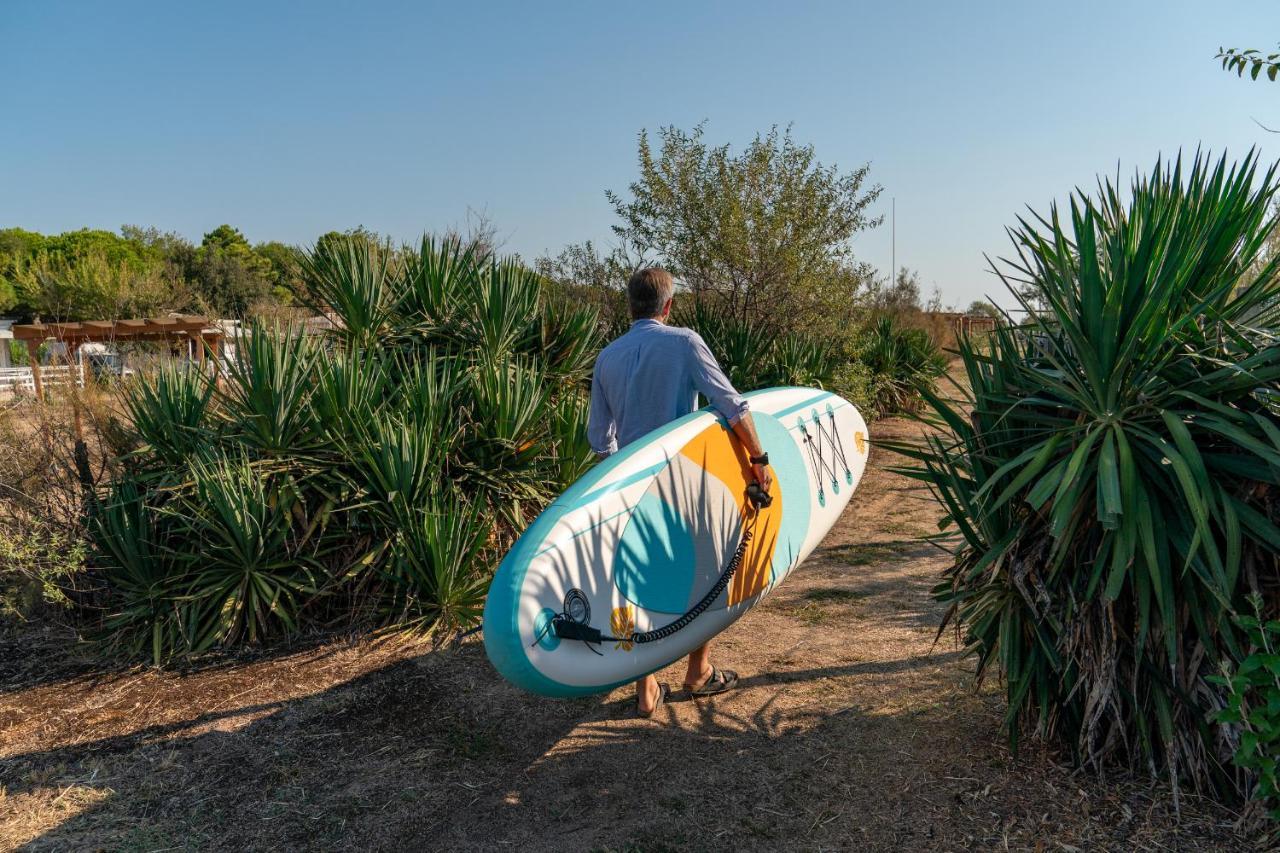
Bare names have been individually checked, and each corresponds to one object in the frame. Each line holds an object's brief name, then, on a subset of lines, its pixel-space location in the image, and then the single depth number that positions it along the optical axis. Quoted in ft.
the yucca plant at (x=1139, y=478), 8.07
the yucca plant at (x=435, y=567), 15.35
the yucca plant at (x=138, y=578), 14.80
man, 12.12
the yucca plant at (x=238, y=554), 14.74
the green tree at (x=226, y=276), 135.44
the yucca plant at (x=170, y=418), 16.05
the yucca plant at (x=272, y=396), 15.61
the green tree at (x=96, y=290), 109.91
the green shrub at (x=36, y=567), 14.33
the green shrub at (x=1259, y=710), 7.42
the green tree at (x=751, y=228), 34.63
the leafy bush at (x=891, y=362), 44.09
